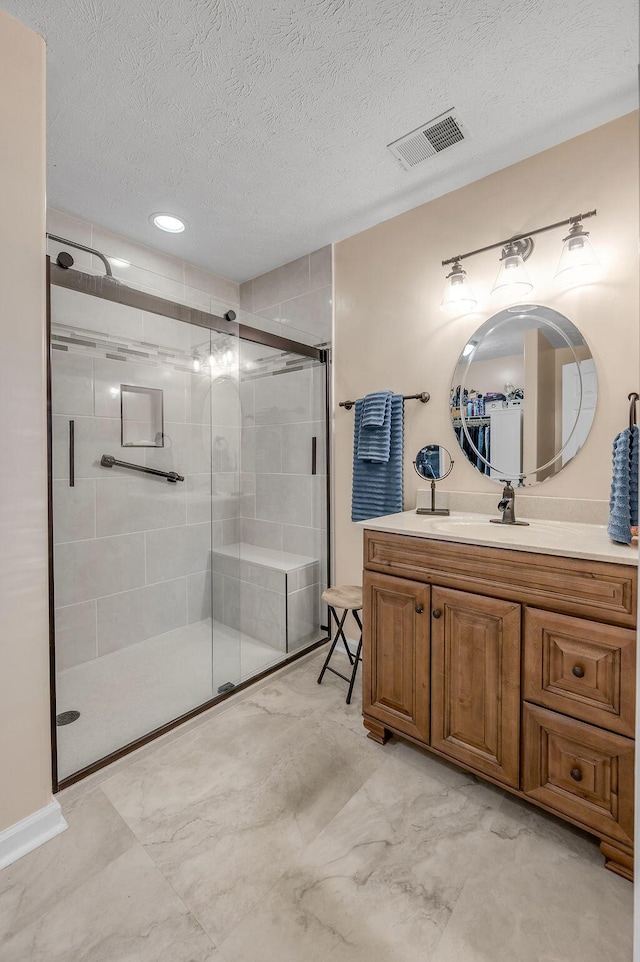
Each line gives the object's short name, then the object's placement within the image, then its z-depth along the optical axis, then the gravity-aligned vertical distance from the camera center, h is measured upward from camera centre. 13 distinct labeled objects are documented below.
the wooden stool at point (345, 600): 2.13 -0.64
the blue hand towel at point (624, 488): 1.35 -0.05
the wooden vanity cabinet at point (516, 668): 1.26 -0.64
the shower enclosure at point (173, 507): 2.06 -0.20
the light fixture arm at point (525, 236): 1.72 +0.97
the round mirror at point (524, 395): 1.77 +0.32
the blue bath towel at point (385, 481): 2.28 -0.06
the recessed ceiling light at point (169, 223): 2.31 +1.29
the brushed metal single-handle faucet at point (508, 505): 1.78 -0.14
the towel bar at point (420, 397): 2.21 +0.36
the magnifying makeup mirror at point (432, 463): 2.13 +0.03
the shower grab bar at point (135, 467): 2.34 +0.01
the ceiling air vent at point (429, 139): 1.70 +1.30
